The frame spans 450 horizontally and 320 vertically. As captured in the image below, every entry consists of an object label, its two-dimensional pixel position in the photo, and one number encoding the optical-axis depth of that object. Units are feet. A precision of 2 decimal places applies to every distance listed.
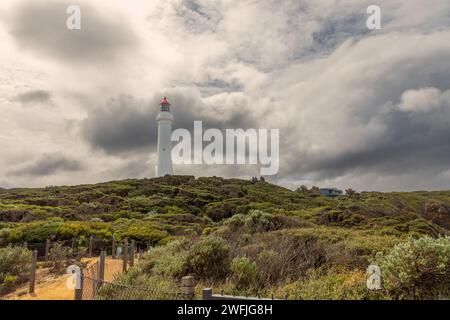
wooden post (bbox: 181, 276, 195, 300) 25.89
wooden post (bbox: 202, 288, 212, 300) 22.25
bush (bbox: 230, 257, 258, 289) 36.58
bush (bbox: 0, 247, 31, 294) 52.54
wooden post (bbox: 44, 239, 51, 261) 70.54
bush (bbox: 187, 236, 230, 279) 40.96
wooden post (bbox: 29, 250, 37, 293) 46.93
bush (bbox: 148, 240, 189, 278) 40.95
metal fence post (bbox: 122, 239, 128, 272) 53.15
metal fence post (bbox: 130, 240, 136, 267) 60.49
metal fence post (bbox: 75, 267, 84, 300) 28.89
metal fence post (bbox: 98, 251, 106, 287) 41.56
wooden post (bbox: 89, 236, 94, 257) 75.04
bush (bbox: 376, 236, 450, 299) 28.81
